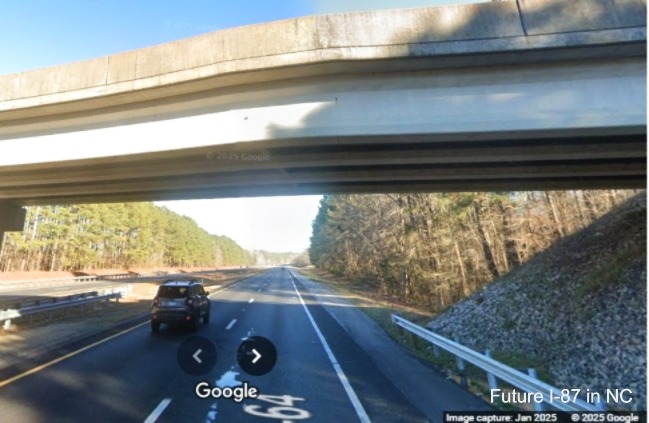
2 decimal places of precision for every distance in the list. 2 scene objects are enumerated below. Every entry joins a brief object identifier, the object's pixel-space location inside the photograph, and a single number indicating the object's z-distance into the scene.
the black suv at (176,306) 11.90
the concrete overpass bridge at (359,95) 5.57
